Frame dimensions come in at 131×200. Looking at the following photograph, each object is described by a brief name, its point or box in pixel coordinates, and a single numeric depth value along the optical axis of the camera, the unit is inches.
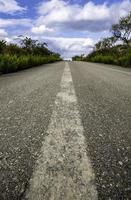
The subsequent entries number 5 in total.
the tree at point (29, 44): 516.5
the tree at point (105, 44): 951.4
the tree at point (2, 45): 270.1
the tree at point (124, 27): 866.6
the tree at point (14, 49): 354.1
